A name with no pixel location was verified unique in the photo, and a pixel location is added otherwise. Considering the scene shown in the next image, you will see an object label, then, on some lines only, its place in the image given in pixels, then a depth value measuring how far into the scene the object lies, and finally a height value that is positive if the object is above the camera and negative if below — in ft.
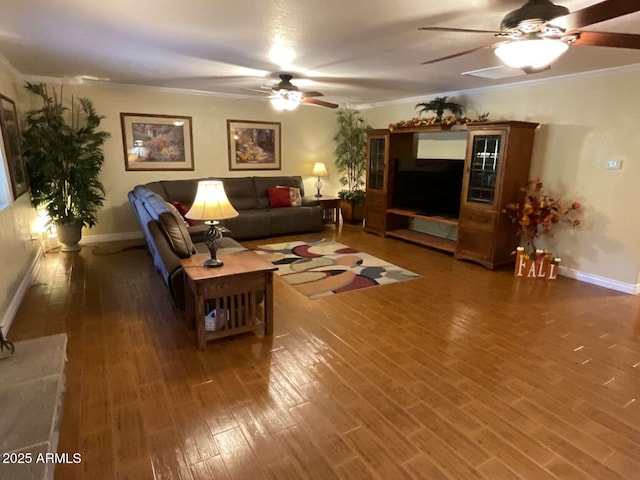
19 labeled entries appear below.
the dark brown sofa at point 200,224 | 10.19 -2.27
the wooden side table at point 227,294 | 8.84 -3.15
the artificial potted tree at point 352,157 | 24.03 +0.54
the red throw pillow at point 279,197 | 21.17 -1.85
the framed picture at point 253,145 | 21.62 +1.04
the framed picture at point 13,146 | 11.86 +0.35
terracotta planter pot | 23.93 -2.85
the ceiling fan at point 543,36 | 6.56 +2.42
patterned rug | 13.25 -4.02
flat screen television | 17.51 -0.87
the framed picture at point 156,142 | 18.81 +0.95
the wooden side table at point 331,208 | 22.24 -2.59
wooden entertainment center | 14.71 -0.77
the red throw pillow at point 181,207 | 17.21 -2.10
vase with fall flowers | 14.42 -1.58
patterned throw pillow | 21.49 -1.85
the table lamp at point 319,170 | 23.49 -0.32
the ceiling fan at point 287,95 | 14.52 +2.64
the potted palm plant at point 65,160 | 15.49 -0.10
